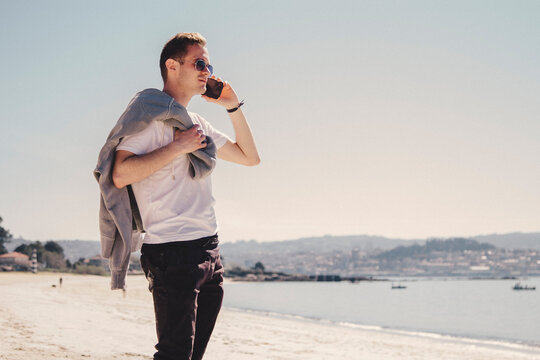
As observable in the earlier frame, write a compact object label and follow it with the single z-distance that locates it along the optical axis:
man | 1.60
